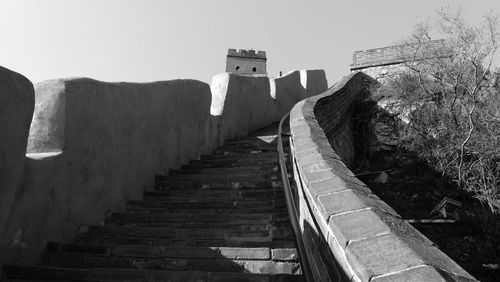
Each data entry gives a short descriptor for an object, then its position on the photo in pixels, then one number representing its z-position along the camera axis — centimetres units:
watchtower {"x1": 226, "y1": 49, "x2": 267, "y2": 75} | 4888
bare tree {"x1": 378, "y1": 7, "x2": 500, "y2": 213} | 927
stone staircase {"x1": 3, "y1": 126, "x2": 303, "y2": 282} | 282
